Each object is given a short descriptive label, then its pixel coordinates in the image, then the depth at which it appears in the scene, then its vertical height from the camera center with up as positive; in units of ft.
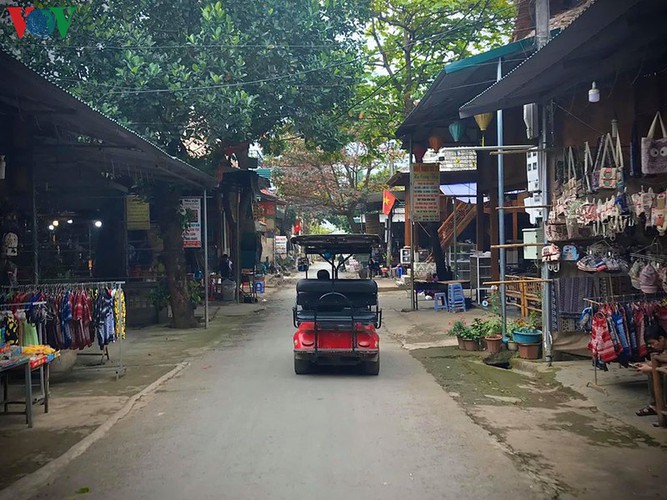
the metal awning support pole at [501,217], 36.68 +2.24
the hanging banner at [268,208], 104.22 +8.65
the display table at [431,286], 61.57 -3.34
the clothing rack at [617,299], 24.53 -2.20
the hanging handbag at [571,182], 28.66 +3.42
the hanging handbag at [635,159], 23.76 +3.64
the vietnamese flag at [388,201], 94.94 +8.73
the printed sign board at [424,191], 59.82 +6.34
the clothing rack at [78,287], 28.40 -1.26
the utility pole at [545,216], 32.63 +1.96
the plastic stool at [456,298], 57.88 -4.37
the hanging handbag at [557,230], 30.58 +1.12
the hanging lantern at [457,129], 52.70 +11.01
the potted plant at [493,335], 37.09 -5.26
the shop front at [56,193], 24.94 +4.88
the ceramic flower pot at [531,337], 33.96 -4.85
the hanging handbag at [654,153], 21.68 +3.51
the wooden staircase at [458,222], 82.38 +4.49
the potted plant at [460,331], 39.58 -5.22
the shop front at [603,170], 21.90 +3.52
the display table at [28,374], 21.53 -4.57
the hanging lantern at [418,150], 62.18 +10.83
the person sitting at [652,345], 22.74 -3.65
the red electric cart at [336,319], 31.45 -3.38
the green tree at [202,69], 47.03 +15.80
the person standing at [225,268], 78.59 -1.35
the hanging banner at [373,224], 141.90 +7.34
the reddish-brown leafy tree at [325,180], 118.42 +15.80
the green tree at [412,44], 69.82 +25.53
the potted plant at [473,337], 38.99 -5.51
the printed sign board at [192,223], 53.52 +3.19
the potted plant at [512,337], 35.88 -5.20
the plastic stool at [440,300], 60.54 -4.73
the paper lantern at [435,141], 57.36 +10.85
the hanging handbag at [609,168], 24.73 +3.51
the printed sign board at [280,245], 160.25 +3.12
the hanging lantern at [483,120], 43.93 +9.84
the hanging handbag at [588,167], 27.65 +3.94
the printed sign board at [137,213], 53.06 +4.14
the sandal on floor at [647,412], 22.76 -6.20
